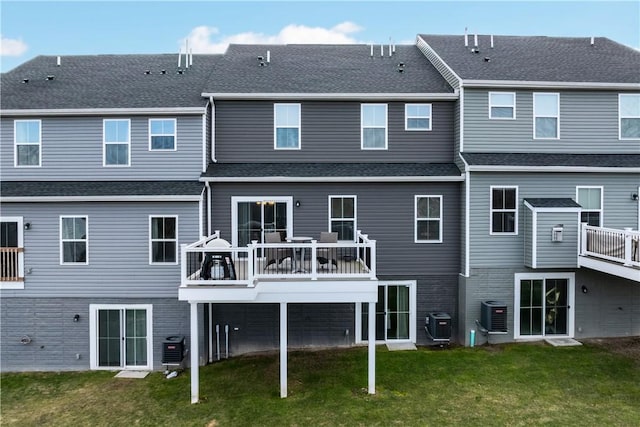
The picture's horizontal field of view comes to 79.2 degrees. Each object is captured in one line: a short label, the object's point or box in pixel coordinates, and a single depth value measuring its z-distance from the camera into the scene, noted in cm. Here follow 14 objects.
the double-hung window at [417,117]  1183
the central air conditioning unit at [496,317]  1062
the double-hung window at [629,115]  1160
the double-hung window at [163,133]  1111
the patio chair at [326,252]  952
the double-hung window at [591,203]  1118
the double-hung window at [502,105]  1139
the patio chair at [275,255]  925
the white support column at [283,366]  855
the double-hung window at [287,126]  1176
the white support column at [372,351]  854
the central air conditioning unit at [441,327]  1092
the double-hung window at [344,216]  1136
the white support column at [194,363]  850
